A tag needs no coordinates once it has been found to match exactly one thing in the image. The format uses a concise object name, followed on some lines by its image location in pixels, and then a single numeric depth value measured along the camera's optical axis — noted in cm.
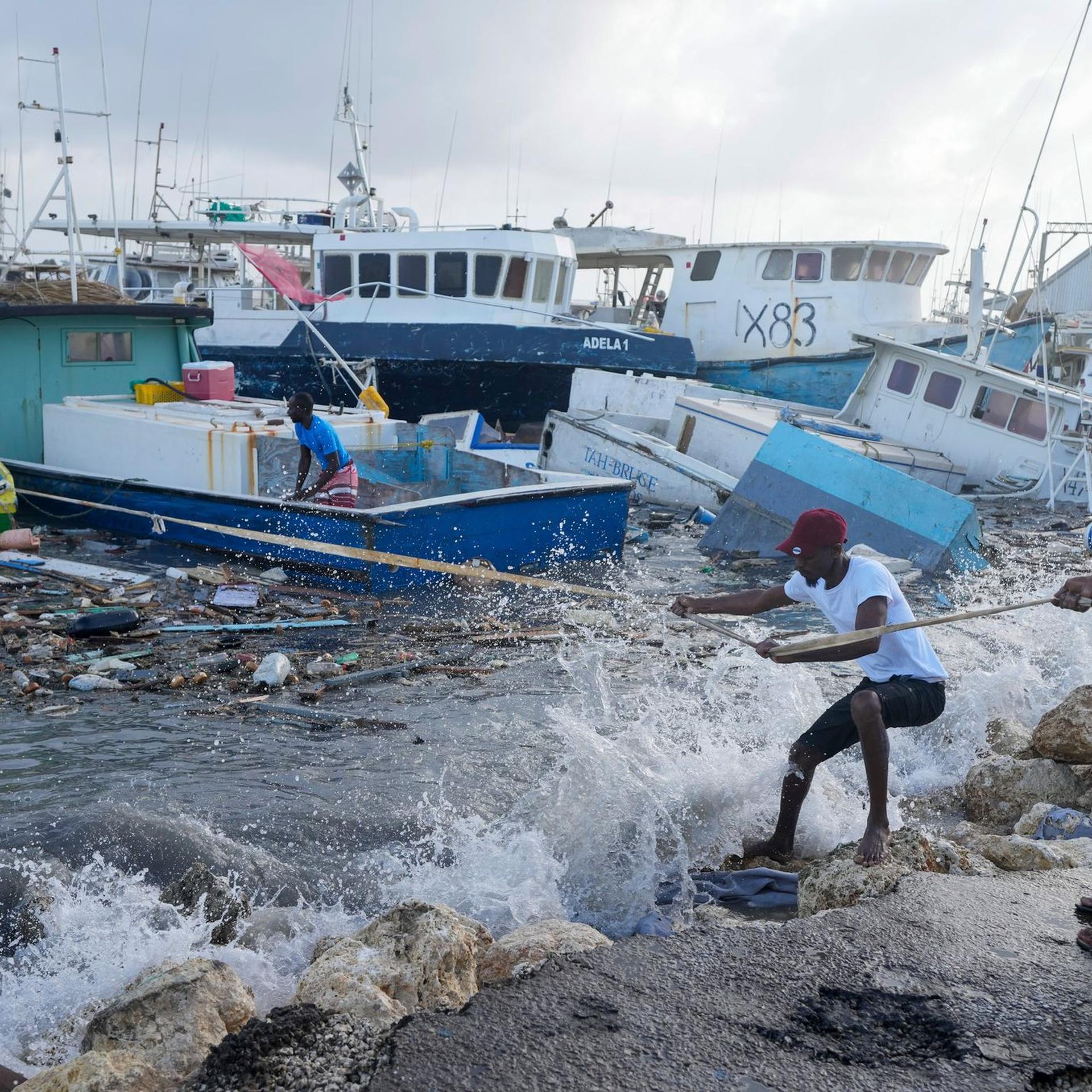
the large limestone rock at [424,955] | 321
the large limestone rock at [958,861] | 394
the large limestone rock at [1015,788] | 502
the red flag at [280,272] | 1199
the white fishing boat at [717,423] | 1480
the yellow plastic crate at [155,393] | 1189
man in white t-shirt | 423
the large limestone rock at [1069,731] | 504
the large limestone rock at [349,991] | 299
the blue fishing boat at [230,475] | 937
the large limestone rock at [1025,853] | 402
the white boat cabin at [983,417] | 1479
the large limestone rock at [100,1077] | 262
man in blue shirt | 951
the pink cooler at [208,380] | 1213
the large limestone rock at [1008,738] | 577
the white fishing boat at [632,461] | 1399
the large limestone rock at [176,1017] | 291
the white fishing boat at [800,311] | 1953
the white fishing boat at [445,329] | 1745
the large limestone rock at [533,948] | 334
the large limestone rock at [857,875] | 371
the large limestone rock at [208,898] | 400
